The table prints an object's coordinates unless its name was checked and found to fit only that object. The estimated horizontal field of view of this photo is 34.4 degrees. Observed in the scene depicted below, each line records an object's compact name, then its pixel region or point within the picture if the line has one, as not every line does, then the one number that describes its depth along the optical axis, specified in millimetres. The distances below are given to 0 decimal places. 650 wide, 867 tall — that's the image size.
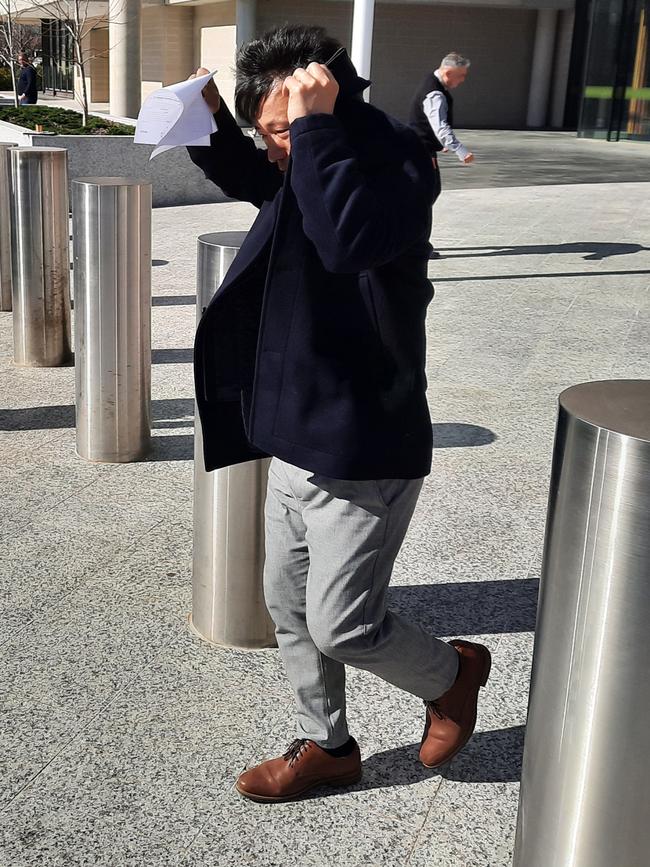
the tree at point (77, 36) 16975
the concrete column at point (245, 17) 34562
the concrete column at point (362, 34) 9430
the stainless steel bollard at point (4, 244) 8406
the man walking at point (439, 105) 9531
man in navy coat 2170
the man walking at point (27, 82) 26125
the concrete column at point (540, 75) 38125
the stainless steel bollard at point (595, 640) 1960
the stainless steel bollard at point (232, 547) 3594
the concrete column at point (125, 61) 27125
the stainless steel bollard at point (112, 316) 5113
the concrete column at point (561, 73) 38031
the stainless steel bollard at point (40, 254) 6477
